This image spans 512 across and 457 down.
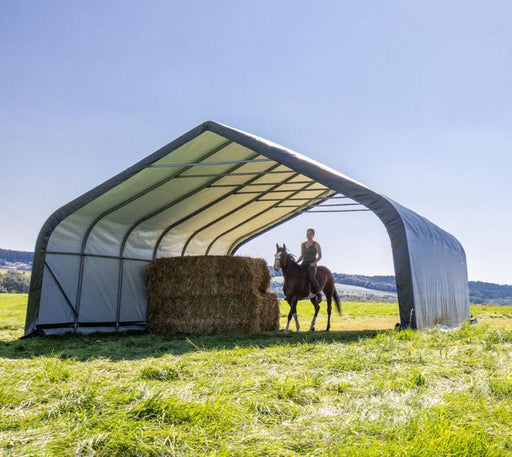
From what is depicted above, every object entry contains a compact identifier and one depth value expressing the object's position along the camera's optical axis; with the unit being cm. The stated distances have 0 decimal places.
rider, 1180
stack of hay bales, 1136
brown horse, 1182
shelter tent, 937
